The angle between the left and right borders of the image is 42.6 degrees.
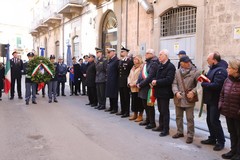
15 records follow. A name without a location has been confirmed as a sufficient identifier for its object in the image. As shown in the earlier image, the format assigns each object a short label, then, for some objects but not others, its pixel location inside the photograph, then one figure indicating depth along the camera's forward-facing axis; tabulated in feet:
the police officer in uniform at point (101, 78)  33.04
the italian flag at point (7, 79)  40.84
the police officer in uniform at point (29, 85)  36.52
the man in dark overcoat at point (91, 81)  35.43
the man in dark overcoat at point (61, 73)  45.93
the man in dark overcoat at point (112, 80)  30.45
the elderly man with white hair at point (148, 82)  23.63
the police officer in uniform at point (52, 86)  38.06
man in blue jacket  18.17
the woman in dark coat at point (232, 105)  16.31
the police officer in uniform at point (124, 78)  28.55
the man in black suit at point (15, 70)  41.81
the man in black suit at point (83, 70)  45.80
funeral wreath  36.27
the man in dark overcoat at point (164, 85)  21.36
